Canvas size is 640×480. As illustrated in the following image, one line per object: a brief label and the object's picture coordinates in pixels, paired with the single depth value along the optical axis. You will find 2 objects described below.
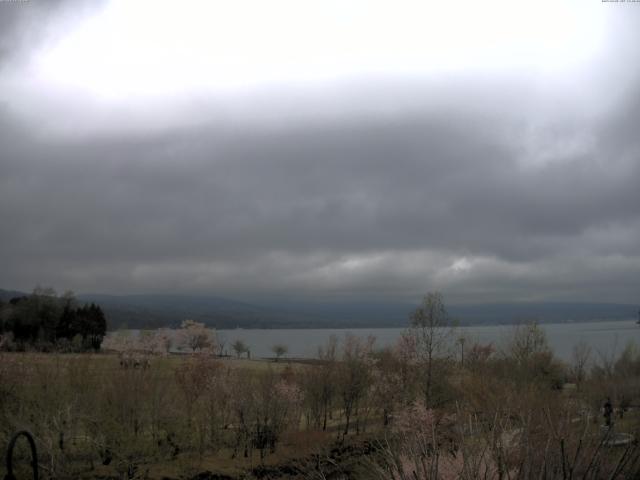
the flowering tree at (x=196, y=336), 60.31
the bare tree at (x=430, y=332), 43.66
